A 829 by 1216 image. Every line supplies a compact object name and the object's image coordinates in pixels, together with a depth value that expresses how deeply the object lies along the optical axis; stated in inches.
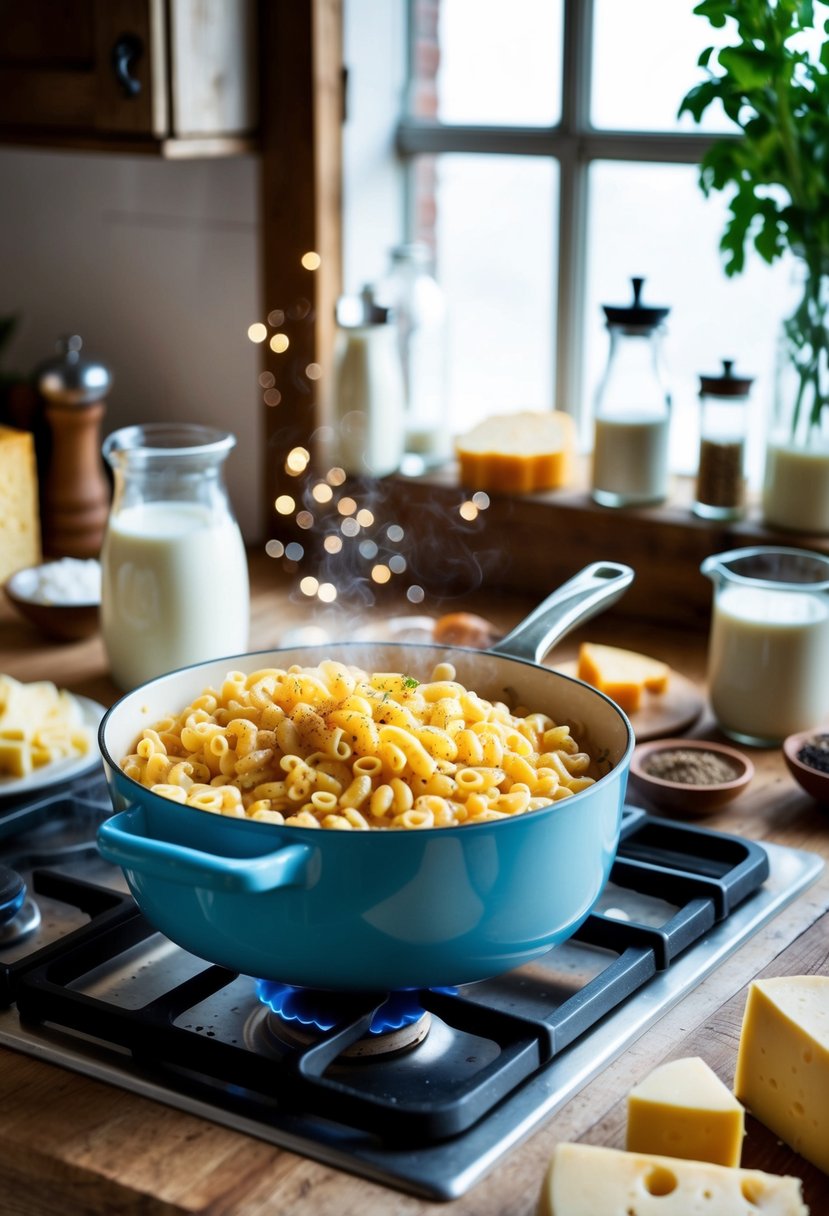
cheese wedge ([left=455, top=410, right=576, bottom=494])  76.2
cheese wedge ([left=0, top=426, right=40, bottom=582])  76.5
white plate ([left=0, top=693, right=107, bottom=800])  52.8
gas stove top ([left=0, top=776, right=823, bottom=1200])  34.2
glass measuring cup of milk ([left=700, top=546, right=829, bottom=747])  58.1
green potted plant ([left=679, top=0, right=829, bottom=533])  58.1
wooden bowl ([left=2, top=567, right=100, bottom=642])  69.8
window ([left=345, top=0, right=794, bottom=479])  75.5
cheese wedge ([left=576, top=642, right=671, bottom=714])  60.7
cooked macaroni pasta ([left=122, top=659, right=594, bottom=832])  36.2
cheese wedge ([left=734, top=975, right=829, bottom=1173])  34.2
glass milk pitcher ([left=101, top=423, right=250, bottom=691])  62.9
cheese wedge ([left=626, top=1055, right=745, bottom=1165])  32.6
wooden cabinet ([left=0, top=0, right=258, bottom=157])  70.0
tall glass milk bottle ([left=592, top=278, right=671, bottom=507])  71.6
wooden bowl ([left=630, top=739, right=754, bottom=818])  52.3
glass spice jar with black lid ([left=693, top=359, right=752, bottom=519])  69.8
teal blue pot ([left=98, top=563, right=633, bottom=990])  33.4
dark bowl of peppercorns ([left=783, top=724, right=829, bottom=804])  52.5
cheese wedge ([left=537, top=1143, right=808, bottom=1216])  30.5
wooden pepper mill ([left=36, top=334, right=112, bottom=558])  77.5
